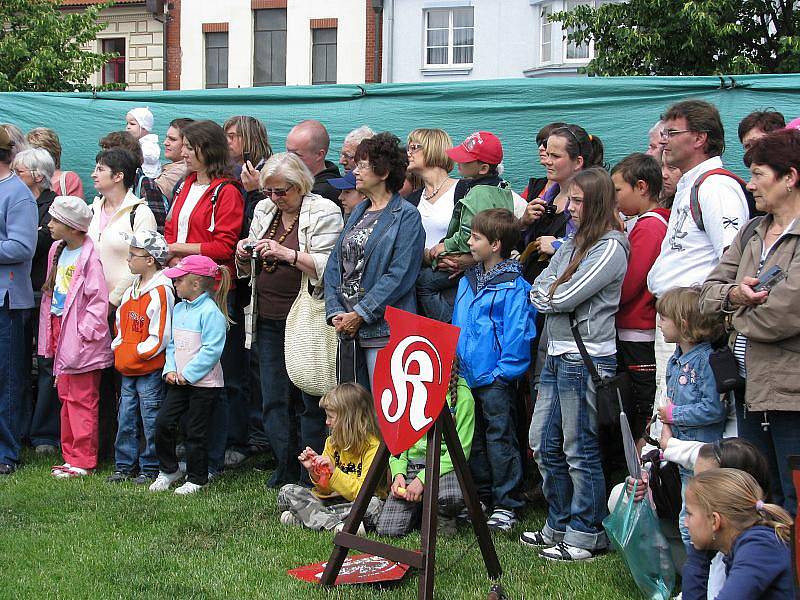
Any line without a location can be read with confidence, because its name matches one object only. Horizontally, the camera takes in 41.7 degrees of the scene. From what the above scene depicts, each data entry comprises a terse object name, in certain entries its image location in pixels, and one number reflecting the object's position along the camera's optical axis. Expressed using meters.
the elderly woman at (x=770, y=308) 4.17
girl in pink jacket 7.21
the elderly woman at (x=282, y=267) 6.46
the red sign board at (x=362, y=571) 4.99
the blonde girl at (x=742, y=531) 3.56
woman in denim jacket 6.00
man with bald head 7.14
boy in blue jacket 5.88
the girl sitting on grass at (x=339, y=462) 5.89
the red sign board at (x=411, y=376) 4.76
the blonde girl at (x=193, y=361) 6.77
